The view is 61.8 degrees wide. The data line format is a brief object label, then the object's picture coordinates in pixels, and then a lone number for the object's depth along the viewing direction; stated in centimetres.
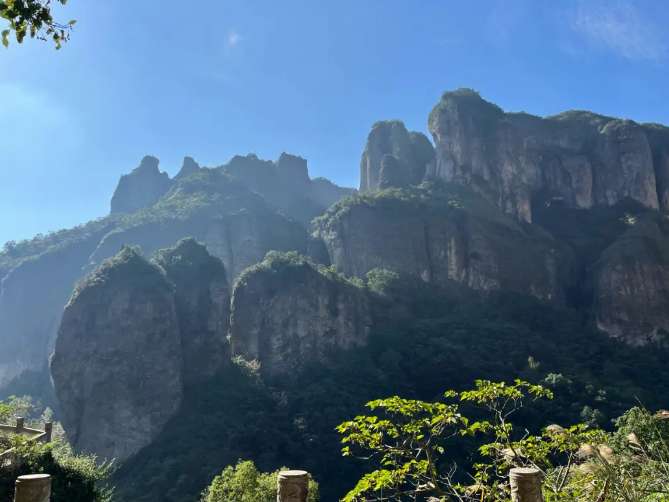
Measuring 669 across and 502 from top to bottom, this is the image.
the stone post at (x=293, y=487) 494
